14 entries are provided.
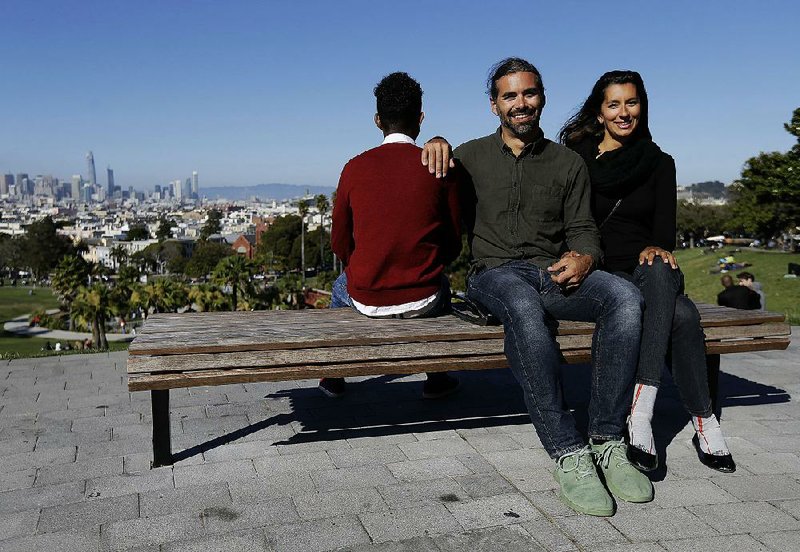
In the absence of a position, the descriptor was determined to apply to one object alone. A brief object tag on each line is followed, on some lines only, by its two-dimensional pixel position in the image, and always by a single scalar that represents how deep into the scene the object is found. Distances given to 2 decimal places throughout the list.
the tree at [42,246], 106.44
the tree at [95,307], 44.97
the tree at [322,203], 79.81
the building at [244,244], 155.12
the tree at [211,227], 157.20
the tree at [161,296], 46.03
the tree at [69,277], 55.34
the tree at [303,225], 84.54
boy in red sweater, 4.11
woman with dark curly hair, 3.83
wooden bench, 3.64
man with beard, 3.53
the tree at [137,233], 176.25
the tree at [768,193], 29.77
